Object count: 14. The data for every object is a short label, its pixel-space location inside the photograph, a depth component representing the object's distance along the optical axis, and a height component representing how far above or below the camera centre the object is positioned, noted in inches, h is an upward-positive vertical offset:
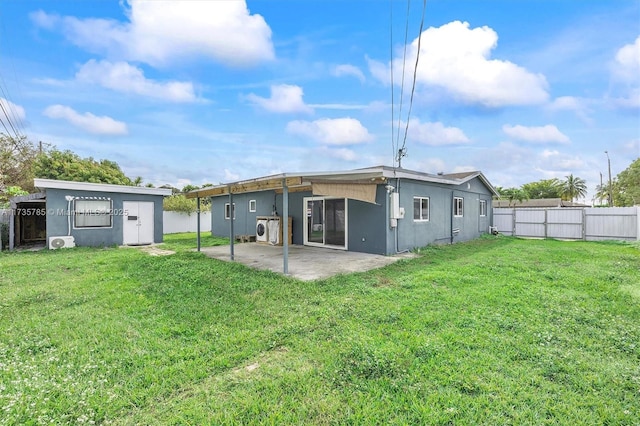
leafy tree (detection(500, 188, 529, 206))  1346.7 +79.4
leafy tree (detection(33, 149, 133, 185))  745.6 +118.8
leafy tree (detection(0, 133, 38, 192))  709.9 +138.0
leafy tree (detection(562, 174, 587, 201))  1641.2 +129.6
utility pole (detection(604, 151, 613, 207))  1115.5 +69.2
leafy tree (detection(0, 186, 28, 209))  476.6 +38.4
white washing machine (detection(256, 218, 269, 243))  443.2 -24.7
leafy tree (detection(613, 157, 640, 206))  1103.0 +100.1
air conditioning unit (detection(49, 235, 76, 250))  387.2 -35.0
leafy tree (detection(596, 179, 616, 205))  1459.2 +90.9
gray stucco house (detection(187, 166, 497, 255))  281.0 +5.9
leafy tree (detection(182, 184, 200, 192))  1257.3 +113.2
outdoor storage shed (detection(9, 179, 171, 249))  393.7 +1.8
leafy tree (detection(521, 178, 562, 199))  1684.3 +127.2
